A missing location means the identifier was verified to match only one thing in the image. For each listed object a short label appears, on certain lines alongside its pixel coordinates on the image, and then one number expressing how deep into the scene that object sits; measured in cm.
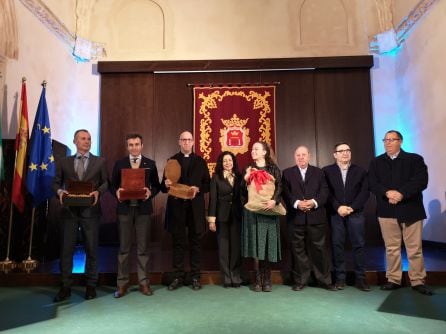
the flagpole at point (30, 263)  386
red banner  638
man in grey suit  335
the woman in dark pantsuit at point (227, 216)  365
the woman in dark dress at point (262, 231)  347
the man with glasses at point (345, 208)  357
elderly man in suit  359
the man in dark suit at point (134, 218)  341
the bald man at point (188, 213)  361
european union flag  417
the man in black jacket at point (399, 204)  345
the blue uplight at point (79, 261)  398
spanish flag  405
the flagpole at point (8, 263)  381
